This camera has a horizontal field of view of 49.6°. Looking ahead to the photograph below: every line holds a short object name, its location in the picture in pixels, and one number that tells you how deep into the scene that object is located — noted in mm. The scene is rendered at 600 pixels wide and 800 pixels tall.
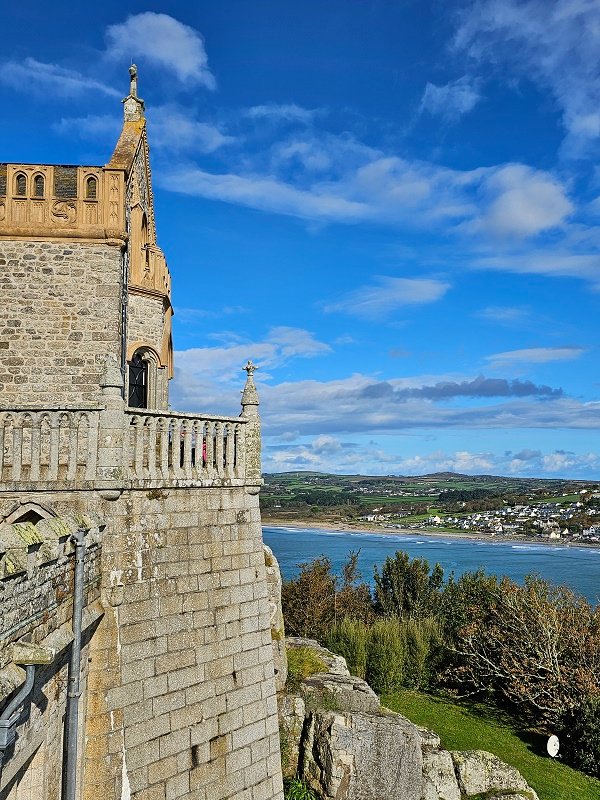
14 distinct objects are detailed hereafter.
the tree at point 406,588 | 39375
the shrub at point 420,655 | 28156
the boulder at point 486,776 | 14539
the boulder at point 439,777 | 14016
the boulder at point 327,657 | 16422
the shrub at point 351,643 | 26906
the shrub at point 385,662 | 26812
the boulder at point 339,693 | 13867
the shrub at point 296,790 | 11977
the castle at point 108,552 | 6102
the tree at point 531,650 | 22328
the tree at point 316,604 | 34125
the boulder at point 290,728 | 13055
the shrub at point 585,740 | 19094
